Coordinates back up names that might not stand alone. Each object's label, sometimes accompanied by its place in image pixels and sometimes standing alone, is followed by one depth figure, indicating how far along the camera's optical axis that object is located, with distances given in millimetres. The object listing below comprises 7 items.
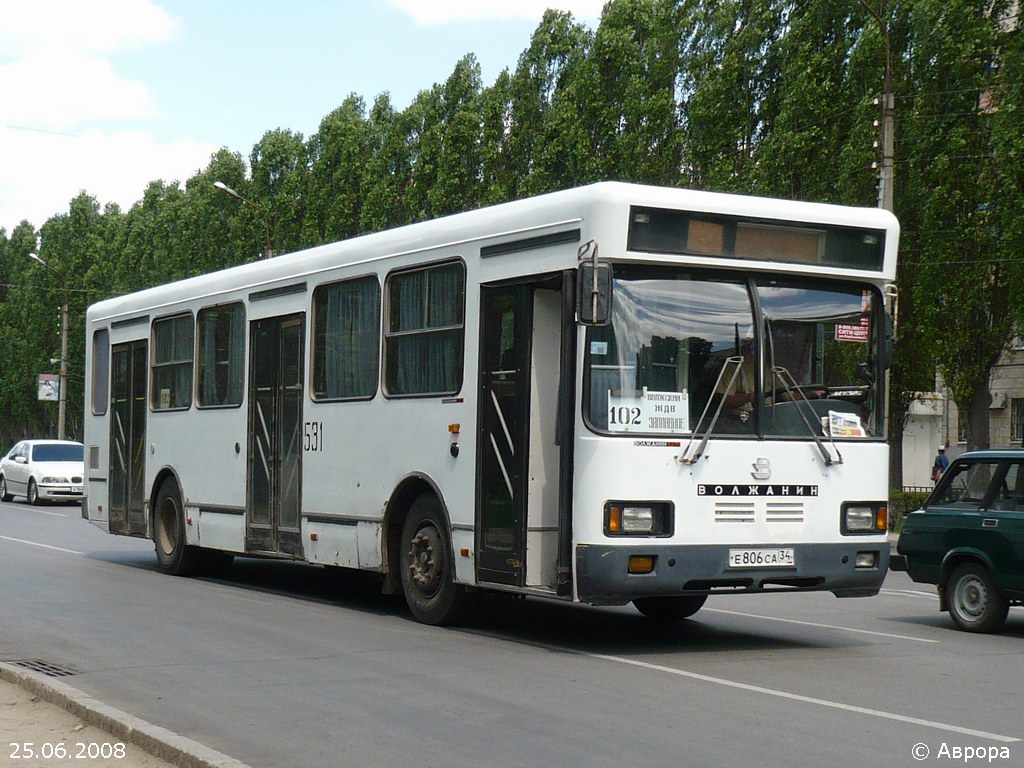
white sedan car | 38906
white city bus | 10539
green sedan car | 12984
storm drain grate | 9789
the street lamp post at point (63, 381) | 66875
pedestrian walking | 41041
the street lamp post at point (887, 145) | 25688
